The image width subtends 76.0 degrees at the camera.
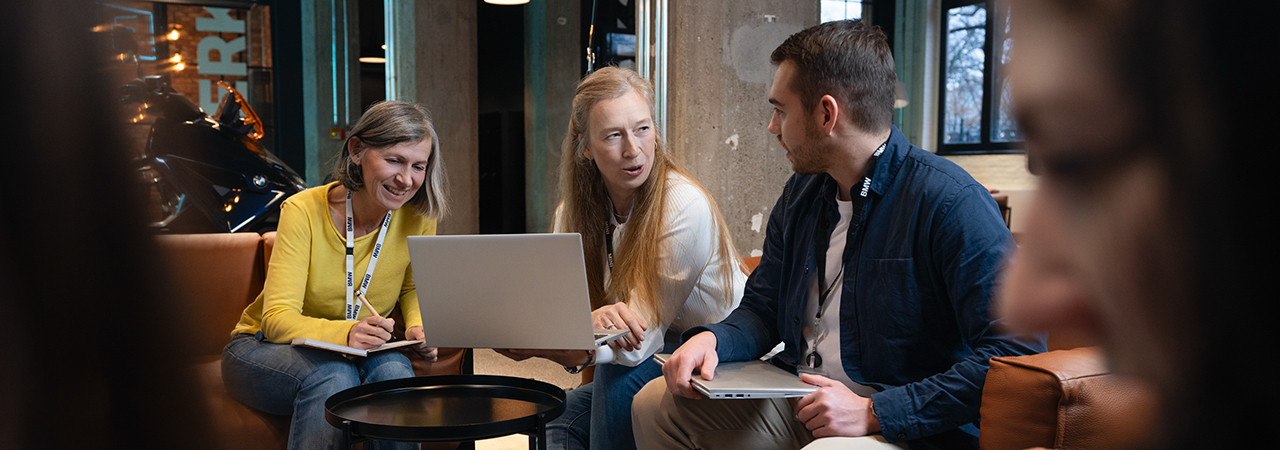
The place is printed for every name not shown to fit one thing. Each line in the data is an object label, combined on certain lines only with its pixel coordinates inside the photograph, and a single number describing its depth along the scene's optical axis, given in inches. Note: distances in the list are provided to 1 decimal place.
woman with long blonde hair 79.1
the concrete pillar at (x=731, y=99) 153.8
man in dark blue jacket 55.4
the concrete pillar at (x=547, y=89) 261.0
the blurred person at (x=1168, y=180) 8.2
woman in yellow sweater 81.0
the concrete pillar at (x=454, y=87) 258.5
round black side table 61.1
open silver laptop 66.7
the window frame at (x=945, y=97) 334.0
